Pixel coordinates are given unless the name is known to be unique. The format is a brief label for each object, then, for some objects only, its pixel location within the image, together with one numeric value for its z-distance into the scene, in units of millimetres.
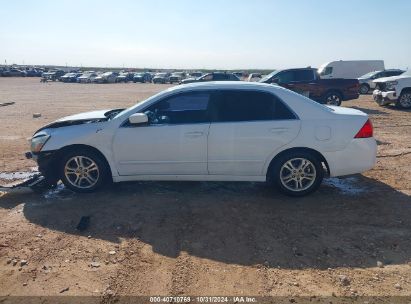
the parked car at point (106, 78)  55825
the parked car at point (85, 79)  55200
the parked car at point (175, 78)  53969
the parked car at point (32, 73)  74506
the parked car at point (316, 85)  15523
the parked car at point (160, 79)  54841
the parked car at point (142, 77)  58812
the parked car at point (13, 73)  70688
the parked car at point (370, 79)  26375
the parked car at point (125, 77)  58906
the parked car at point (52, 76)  59600
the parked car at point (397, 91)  14969
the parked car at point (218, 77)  22875
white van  29484
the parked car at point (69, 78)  57000
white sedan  5066
